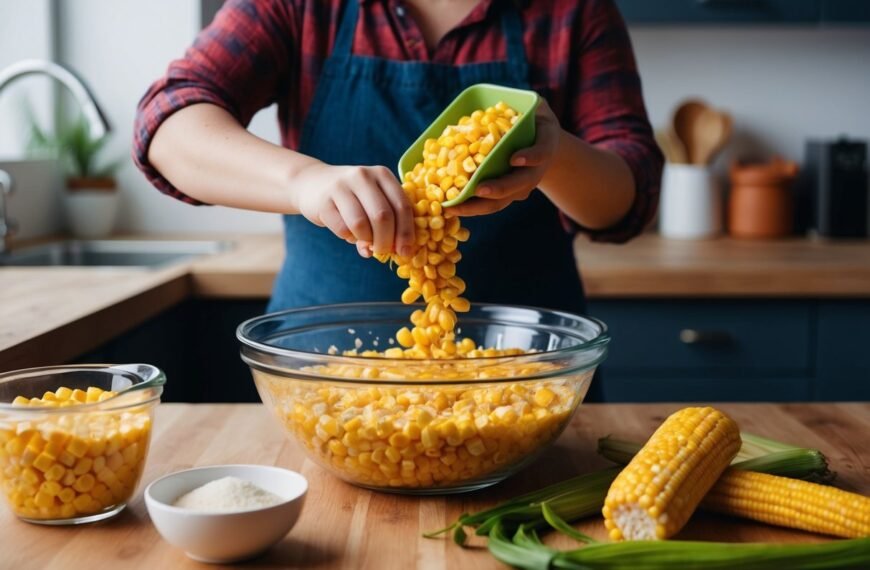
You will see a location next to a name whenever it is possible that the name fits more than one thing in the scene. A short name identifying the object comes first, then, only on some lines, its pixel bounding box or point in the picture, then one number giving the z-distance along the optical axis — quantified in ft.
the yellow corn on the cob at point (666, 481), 2.92
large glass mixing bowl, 3.26
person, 5.32
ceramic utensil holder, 9.69
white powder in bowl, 2.86
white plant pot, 9.69
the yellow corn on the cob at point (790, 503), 2.98
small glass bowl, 3.05
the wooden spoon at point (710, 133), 9.77
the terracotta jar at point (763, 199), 9.77
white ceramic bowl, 2.76
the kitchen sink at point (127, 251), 9.22
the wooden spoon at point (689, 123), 9.91
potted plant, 9.73
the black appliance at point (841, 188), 9.51
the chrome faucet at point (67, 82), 7.04
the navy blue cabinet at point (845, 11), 8.96
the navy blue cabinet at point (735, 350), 7.80
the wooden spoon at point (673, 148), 9.83
